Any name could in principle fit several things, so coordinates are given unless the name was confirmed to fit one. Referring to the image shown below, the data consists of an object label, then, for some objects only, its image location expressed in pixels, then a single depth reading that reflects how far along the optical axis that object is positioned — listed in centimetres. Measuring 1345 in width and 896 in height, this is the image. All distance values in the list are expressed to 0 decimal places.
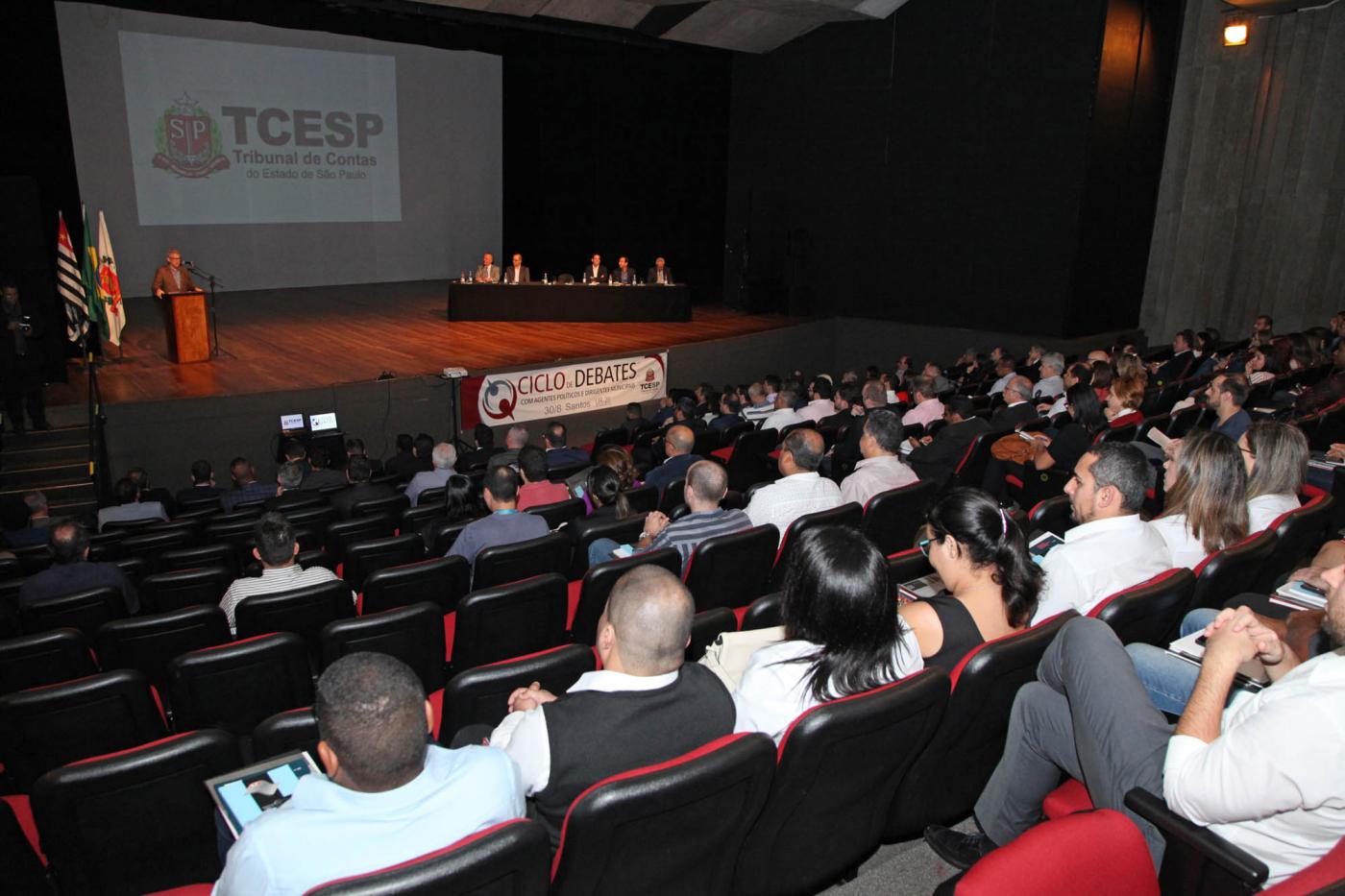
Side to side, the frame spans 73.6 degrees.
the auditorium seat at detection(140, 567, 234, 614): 382
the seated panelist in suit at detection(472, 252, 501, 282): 1320
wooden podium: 951
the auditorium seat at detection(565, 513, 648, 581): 420
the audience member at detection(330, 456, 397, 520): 564
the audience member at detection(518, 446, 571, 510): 501
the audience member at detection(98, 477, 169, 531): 612
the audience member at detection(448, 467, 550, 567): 405
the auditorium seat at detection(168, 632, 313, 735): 271
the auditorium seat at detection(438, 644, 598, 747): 231
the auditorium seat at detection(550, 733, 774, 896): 159
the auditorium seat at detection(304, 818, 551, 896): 136
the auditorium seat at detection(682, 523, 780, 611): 345
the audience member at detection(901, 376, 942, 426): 705
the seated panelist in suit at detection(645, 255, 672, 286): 1377
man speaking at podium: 981
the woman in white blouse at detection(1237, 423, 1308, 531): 350
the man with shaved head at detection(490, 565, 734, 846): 180
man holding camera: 756
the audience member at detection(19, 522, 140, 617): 393
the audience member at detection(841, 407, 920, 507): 454
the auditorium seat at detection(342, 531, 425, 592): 411
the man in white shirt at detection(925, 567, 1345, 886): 156
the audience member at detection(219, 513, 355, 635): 356
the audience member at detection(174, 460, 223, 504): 673
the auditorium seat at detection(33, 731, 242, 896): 193
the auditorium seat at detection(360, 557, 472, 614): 352
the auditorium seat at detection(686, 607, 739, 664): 267
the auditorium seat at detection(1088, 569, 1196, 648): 237
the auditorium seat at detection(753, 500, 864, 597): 382
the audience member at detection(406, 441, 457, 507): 613
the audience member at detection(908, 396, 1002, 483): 550
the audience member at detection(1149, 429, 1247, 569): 314
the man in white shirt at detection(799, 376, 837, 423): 779
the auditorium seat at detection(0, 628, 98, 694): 298
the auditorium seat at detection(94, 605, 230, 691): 316
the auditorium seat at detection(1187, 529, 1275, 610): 277
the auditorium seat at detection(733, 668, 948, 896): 184
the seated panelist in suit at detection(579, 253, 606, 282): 1364
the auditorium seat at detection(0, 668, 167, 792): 251
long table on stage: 1294
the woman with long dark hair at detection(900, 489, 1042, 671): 234
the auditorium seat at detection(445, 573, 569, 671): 317
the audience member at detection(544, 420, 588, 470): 659
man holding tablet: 151
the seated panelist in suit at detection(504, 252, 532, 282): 1323
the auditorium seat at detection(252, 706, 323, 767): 210
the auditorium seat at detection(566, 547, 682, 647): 332
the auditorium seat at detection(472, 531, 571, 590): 375
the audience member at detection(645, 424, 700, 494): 548
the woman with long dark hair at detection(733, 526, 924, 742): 203
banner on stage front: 976
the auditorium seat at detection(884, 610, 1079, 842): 211
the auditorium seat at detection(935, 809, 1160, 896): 138
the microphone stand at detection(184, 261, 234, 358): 998
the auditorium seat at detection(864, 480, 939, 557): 415
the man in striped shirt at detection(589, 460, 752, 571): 374
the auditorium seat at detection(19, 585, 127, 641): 361
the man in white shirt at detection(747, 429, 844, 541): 415
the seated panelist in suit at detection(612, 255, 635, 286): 1358
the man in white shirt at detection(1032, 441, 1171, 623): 279
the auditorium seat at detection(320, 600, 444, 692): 293
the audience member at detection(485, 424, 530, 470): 693
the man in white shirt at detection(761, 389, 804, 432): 728
